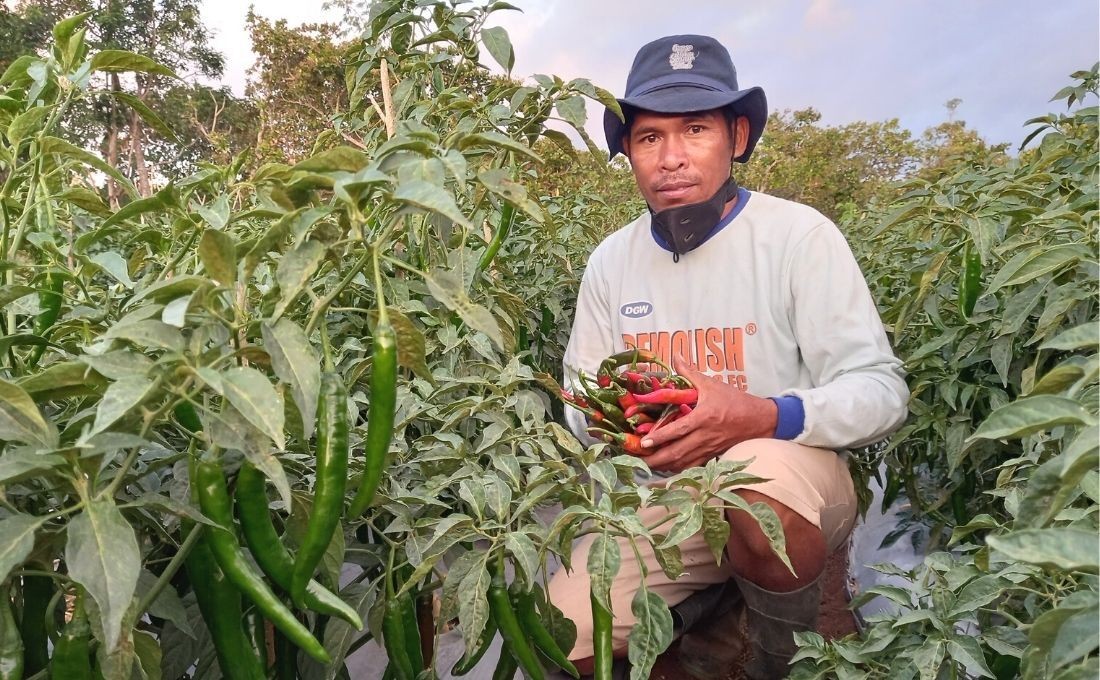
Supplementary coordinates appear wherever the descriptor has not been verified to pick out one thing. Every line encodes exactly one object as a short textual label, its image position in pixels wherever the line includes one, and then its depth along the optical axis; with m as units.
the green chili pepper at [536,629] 1.04
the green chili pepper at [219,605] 0.80
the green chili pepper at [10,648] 0.73
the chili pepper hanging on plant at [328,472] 0.71
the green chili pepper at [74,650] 0.72
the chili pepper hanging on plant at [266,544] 0.75
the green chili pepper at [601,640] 1.06
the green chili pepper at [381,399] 0.72
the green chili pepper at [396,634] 0.97
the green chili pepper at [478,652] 1.02
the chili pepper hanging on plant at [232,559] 0.71
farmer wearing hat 1.62
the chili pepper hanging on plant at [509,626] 0.98
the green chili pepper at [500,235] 1.57
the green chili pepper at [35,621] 0.83
